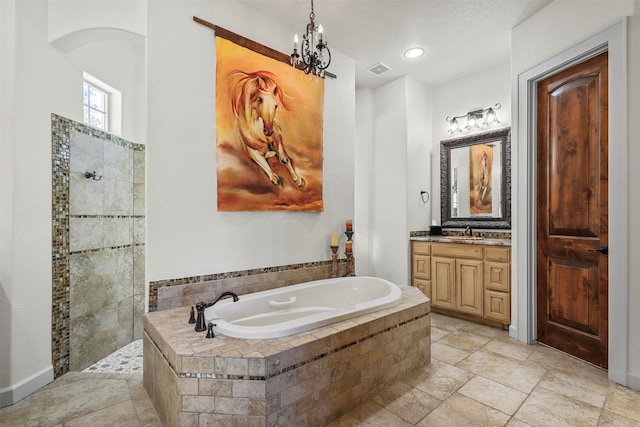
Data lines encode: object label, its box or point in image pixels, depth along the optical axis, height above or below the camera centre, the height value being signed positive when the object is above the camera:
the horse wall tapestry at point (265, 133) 2.31 +0.68
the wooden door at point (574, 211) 2.15 +0.03
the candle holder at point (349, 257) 2.96 -0.42
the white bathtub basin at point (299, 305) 1.64 -0.64
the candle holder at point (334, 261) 2.88 -0.45
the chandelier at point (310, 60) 1.75 +0.94
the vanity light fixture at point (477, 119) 3.42 +1.12
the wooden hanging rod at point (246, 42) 2.24 +1.39
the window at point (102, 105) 2.69 +1.03
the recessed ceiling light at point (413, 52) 3.10 +1.71
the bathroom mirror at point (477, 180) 3.34 +0.41
